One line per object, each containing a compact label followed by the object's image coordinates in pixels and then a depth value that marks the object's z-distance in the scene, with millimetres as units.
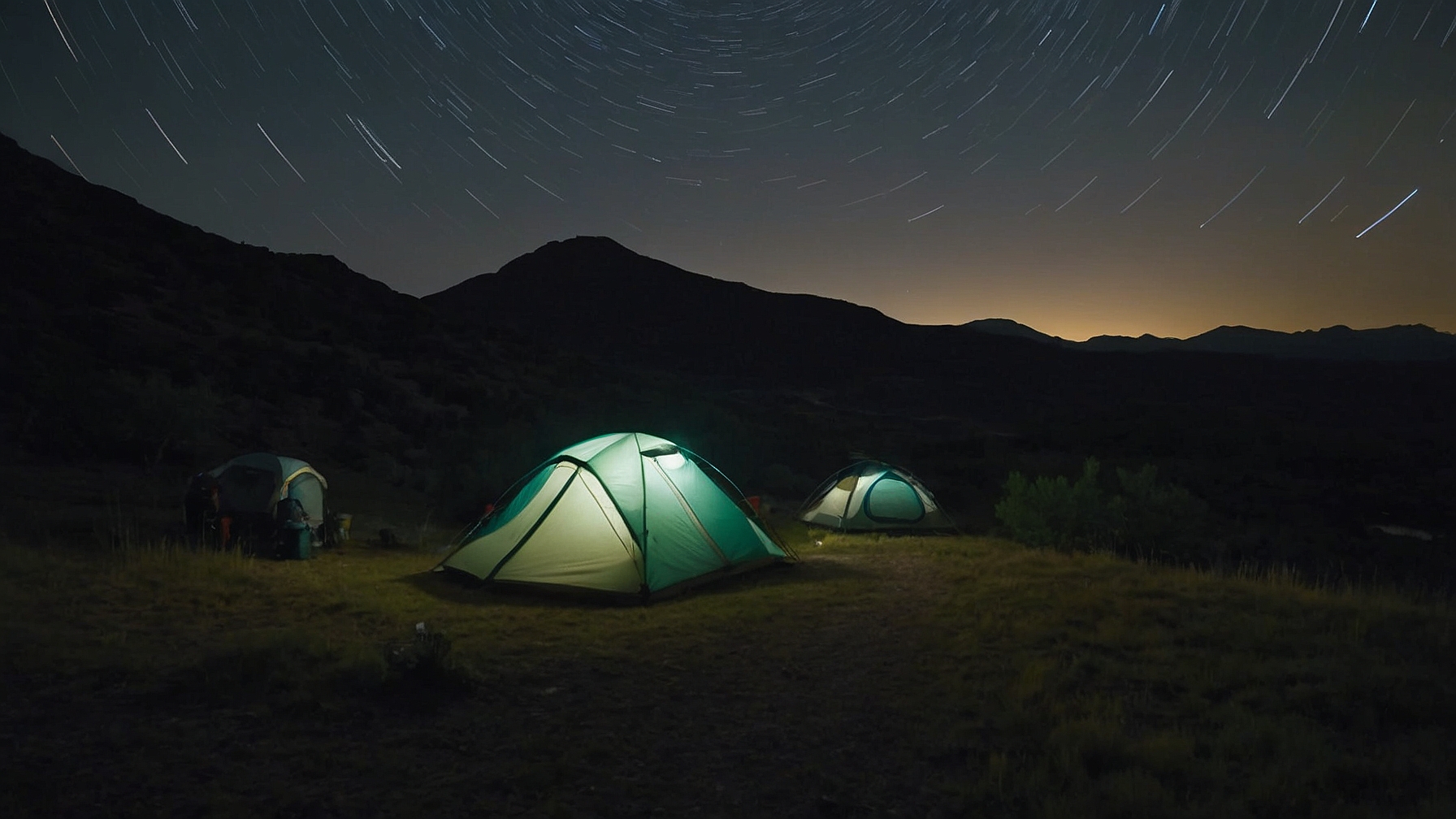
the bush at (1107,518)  14867
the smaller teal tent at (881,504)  16234
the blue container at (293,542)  11688
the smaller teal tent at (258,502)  11883
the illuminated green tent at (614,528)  10078
